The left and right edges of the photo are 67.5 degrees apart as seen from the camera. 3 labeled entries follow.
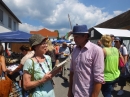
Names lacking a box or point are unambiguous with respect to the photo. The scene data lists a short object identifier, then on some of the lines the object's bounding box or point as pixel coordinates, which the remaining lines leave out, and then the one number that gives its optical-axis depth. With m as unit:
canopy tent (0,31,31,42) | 5.02
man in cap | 1.25
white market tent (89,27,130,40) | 7.65
